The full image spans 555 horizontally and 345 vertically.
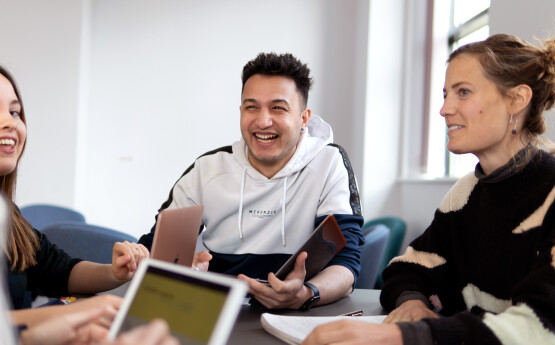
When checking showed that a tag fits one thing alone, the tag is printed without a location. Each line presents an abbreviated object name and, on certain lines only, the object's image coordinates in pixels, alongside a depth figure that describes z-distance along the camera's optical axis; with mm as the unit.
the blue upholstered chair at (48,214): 3795
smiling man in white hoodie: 1995
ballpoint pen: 1341
